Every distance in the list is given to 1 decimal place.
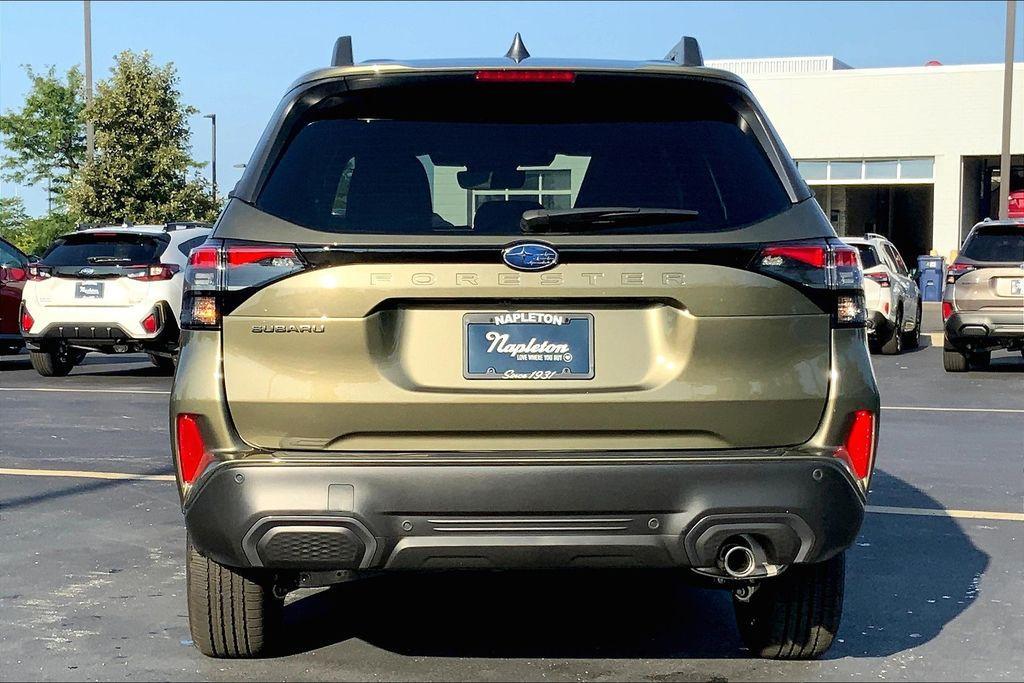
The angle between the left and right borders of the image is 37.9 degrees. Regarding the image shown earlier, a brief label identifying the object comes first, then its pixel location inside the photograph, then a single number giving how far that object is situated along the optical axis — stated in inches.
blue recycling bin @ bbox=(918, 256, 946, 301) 1430.9
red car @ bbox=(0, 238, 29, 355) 647.8
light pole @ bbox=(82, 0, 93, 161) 1165.7
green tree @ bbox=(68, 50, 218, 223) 1245.7
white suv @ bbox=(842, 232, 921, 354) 753.6
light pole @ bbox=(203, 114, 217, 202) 2650.1
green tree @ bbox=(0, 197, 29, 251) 1122.0
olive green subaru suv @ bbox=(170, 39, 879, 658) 154.6
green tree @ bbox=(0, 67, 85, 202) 1967.3
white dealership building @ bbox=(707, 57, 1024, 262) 1656.0
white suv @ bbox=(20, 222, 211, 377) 594.5
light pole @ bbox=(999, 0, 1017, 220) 1180.5
